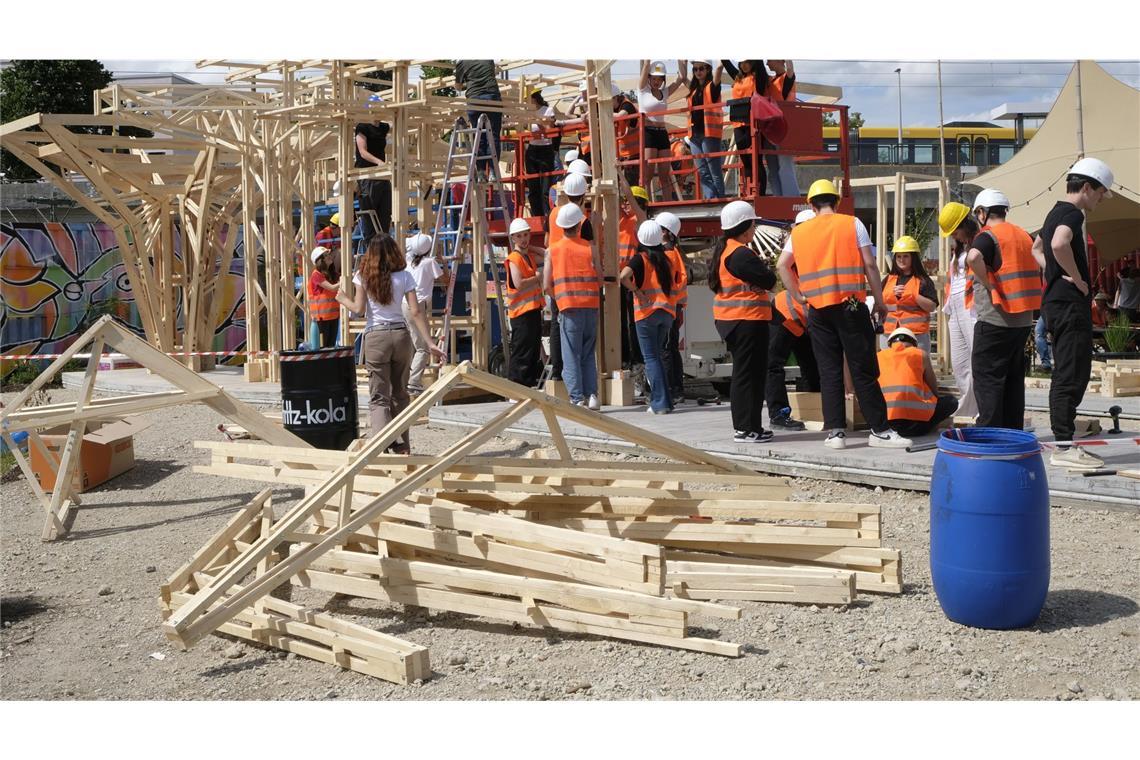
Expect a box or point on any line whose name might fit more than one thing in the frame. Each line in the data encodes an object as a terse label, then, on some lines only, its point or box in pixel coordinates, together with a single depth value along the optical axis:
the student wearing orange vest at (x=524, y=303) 11.58
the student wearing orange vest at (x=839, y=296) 8.09
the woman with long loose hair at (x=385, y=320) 8.63
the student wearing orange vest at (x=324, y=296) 13.84
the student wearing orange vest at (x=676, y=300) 10.59
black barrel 9.39
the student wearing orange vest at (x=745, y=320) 8.80
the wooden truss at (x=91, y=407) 7.71
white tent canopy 18.83
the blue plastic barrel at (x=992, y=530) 4.82
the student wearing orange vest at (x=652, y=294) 10.36
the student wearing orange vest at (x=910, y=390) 8.66
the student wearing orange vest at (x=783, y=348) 9.57
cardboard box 8.83
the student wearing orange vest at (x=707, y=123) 12.40
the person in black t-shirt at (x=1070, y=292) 7.61
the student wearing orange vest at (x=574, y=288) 10.48
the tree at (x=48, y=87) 27.62
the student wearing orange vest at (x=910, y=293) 9.70
